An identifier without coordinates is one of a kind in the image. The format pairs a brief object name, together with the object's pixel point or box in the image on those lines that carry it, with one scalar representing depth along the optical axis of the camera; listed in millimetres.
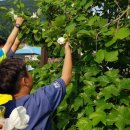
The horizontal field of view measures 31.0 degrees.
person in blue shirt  1316
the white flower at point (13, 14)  2045
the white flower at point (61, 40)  1549
